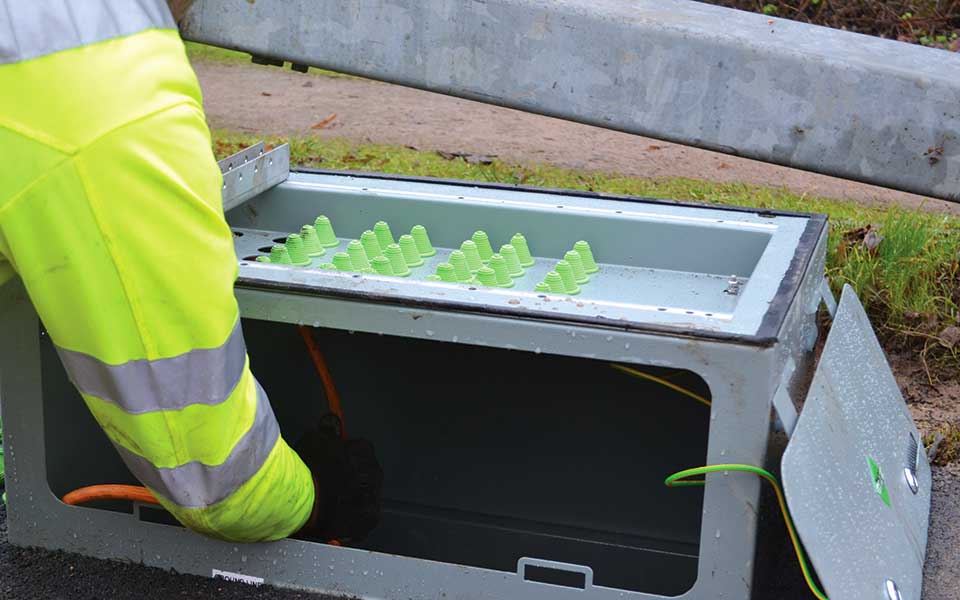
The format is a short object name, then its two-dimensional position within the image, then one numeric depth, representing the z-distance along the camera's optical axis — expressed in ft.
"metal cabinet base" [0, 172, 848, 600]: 5.80
